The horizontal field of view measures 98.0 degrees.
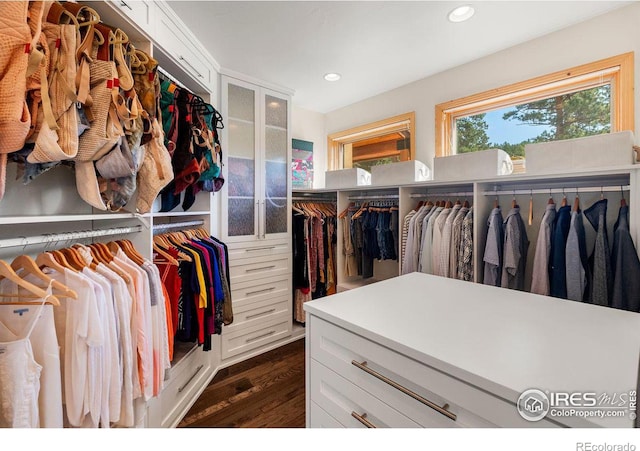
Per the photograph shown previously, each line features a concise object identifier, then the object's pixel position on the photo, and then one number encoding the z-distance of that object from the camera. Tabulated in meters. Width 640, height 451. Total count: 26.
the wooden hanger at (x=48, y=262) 1.01
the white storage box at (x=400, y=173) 2.32
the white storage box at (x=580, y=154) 1.43
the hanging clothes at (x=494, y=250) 1.81
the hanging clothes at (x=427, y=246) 2.13
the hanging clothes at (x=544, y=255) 1.67
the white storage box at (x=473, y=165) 1.87
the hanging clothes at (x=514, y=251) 1.77
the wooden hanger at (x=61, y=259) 1.06
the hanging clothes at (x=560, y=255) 1.59
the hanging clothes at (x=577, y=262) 1.52
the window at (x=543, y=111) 1.75
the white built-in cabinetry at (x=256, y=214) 2.42
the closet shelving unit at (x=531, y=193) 1.43
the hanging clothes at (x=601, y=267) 1.45
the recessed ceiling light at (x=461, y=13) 1.65
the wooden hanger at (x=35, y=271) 0.89
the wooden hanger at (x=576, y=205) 1.61
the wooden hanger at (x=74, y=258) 1.09
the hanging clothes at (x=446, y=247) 2.03
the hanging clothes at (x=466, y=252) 1.96
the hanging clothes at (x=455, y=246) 2.02
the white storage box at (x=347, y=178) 2.74
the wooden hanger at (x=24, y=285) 0.83
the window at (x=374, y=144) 2.84
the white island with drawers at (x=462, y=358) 0.55
